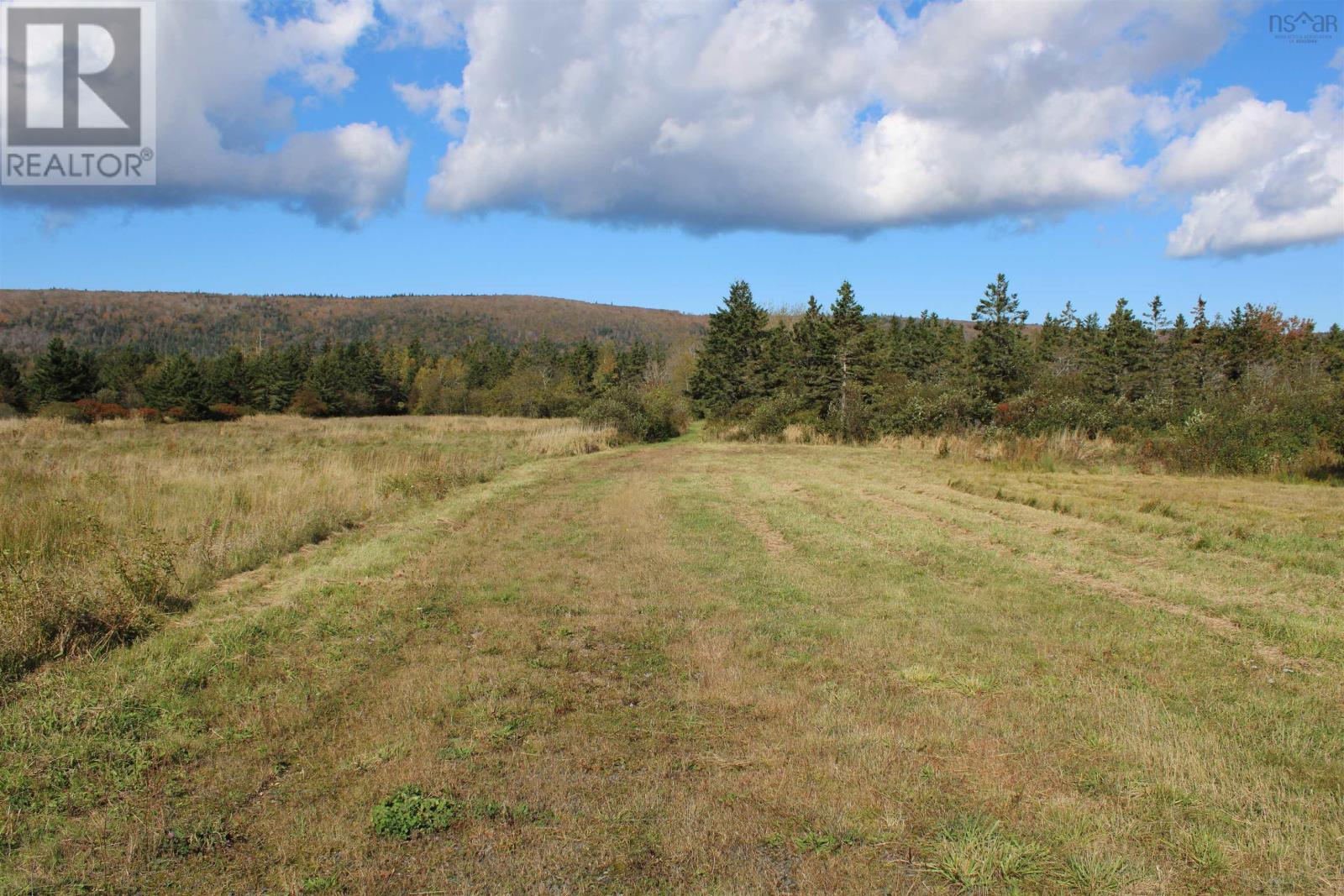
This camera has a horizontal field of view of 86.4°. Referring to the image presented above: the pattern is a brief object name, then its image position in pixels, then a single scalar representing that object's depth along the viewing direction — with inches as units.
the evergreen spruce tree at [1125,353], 1688.9
